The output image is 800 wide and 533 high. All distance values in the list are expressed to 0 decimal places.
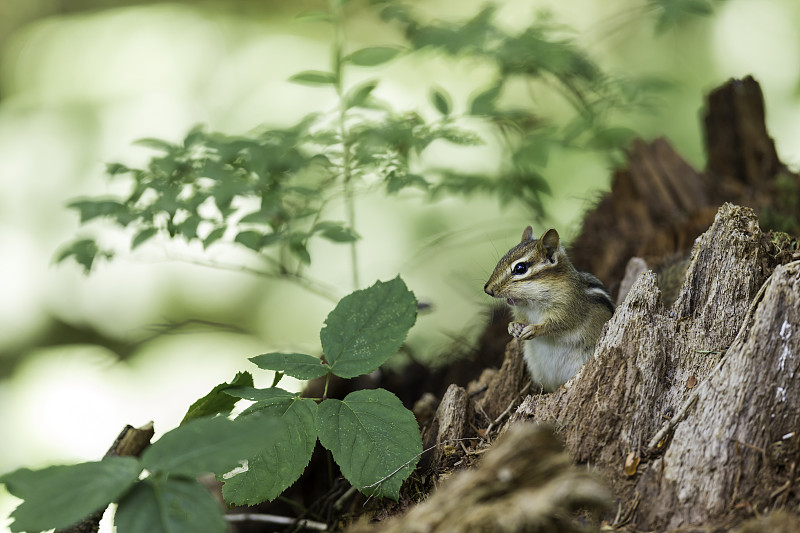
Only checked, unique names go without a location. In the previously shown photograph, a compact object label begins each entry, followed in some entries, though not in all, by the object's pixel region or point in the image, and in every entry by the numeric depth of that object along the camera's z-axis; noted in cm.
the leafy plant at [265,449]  417
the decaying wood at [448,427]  431
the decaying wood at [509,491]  415
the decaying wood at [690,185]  460
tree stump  421
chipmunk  436
